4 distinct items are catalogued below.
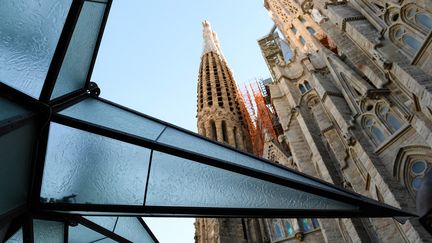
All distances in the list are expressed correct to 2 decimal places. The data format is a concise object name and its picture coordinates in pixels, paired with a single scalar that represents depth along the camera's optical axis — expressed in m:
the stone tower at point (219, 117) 22.23
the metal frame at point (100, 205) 2.76
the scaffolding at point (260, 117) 32.32
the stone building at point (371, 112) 9.27
